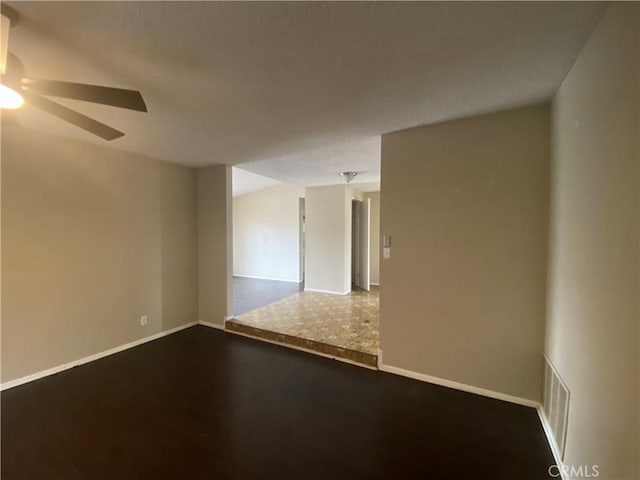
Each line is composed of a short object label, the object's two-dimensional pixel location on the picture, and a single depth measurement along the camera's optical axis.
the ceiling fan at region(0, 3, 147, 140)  1.16
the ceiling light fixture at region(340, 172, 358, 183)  4.31
